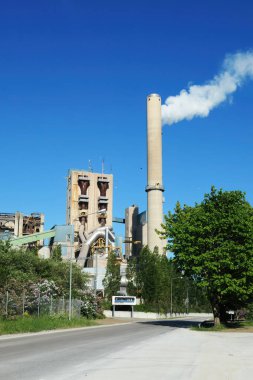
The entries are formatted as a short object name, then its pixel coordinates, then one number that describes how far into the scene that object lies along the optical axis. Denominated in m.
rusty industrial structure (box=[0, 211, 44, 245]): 118.34
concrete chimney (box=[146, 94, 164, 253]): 104.19
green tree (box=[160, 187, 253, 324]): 37.72
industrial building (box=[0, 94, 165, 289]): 104.25
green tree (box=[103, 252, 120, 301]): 86.69
